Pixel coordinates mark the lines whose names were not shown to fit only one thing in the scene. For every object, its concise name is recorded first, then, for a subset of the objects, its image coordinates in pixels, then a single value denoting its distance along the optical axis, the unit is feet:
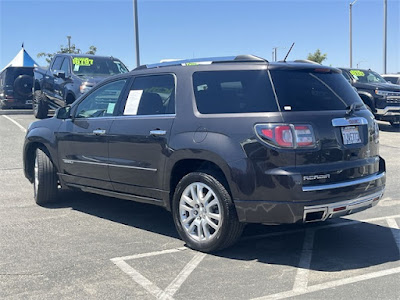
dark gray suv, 13.50
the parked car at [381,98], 49.93
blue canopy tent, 85.46
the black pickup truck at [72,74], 39.47
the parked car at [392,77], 70.54
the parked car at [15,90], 66.23
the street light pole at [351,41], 108.35
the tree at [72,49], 151.43
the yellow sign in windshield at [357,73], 53.93
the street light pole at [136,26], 54.07
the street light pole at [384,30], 84.84
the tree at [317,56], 146.29
